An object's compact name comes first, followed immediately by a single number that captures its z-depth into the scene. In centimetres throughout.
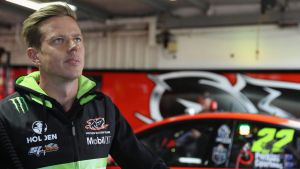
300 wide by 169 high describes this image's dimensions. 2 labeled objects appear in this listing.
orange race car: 458
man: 161
